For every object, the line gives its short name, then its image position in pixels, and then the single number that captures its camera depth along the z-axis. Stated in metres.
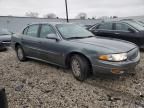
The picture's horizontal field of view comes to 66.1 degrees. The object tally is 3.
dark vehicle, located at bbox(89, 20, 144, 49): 4.61
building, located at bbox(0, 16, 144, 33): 12.91
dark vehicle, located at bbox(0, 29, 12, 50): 5.71
